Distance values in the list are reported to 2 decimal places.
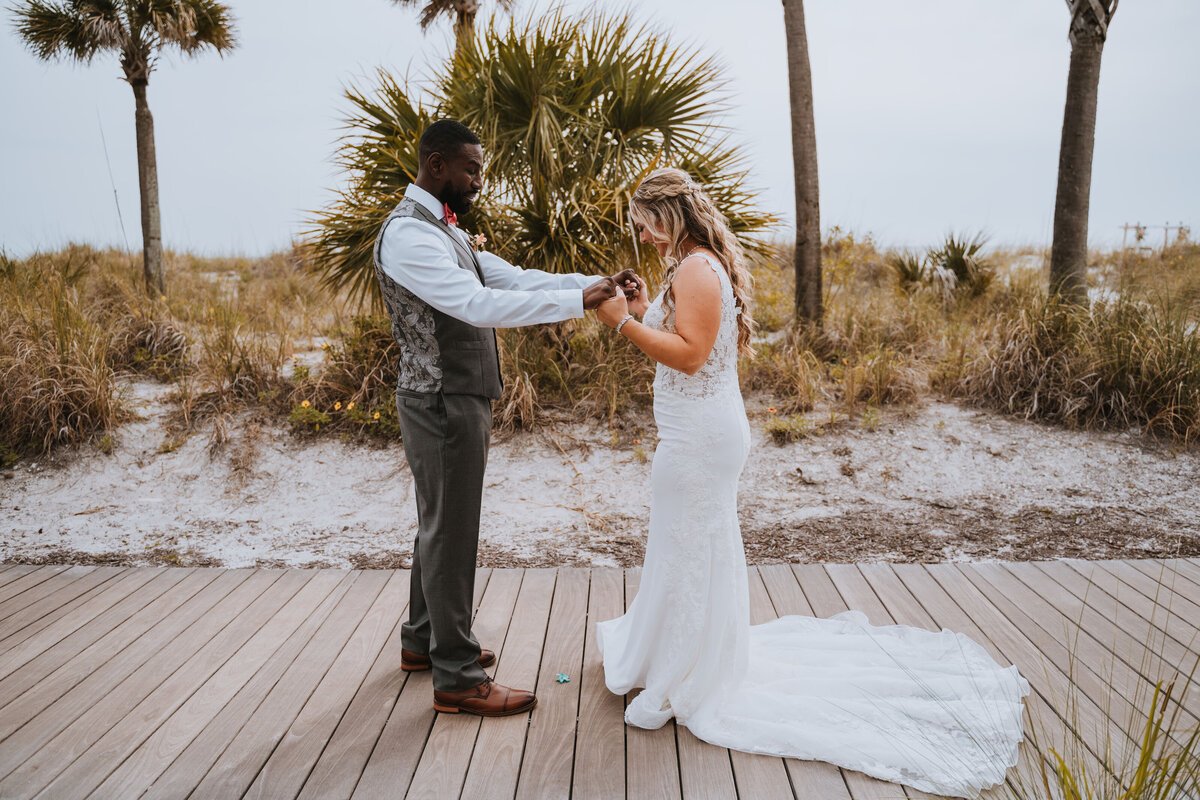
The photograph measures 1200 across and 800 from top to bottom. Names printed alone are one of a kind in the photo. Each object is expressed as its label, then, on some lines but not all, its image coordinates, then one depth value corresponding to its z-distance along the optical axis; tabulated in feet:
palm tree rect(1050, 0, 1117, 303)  20.85
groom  7.83
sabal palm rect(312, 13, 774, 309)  19.51
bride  8.26
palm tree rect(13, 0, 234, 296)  32.19
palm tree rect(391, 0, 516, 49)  36.65
